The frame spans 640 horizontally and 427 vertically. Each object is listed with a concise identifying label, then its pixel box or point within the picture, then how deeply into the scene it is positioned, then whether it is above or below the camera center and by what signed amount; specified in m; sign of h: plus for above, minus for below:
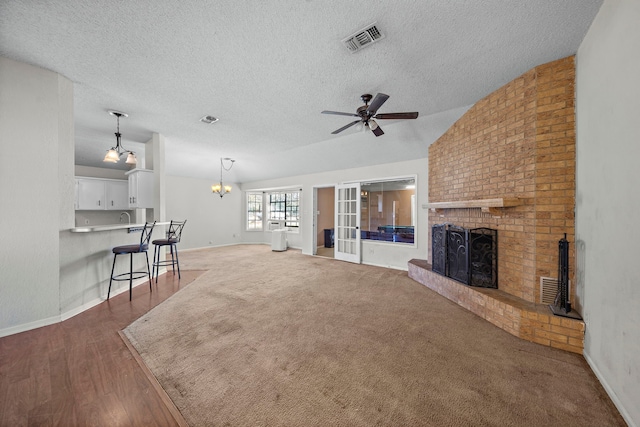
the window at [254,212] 8.96 +0.00
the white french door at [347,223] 5.89 -0.31
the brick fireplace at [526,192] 2.28 +0.20
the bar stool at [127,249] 3.12 -0.50
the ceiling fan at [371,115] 2.80 +1.20
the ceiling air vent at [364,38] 1.92 +1.50
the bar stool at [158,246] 4.03 -0.62
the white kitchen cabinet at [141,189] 4.34 +0.46
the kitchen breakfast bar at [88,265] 2.71 -0.67
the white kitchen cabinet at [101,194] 5.57 +0.49
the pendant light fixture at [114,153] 3.56 +0.94
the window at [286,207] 8.18 +0.17
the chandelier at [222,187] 6.91 +0.79
